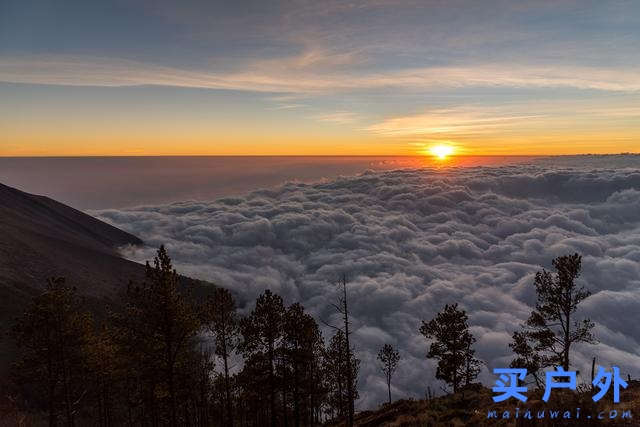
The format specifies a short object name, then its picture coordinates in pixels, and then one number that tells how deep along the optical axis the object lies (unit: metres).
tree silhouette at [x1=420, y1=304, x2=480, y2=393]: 37.28
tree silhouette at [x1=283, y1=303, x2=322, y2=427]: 33.66
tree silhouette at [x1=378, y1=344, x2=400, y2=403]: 60.74
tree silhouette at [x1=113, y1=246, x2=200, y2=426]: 22.44
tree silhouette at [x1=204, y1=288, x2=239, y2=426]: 34.66
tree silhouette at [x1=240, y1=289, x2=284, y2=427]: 32.44
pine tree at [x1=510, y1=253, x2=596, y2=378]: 28.03
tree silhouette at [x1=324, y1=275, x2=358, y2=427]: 45.59
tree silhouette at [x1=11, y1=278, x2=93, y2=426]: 24.58
